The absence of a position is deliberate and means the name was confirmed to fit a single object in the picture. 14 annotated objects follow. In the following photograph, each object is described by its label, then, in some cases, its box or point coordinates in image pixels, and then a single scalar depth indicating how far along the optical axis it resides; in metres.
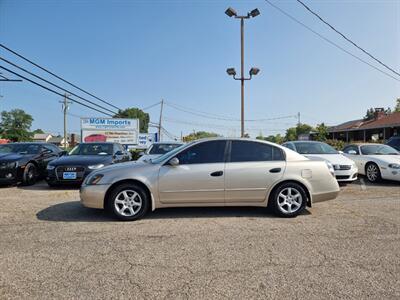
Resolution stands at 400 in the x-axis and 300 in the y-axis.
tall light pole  13.98
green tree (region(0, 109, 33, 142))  89.31
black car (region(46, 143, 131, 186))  7.82
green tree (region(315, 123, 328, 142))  35.08
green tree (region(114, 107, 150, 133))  82.75
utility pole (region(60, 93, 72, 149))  40.44
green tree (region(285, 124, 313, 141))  62.12
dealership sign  20.31
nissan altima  4.88
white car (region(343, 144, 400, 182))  8.98
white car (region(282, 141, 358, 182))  8.45
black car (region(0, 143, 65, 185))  8.35
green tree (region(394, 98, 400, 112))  53.12
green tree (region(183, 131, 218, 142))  51.86
